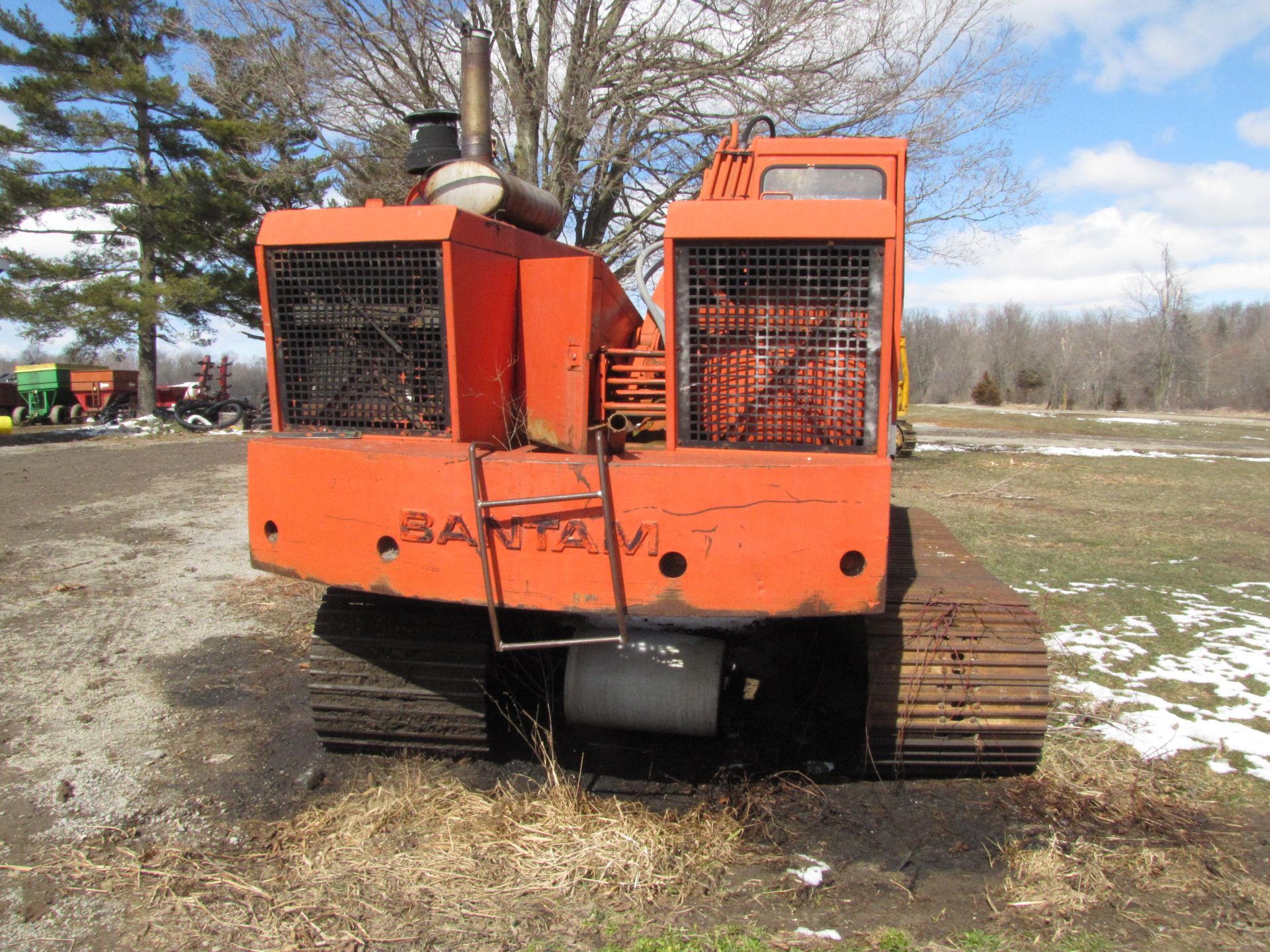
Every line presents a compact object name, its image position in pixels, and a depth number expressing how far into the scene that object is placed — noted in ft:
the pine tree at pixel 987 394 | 208.23
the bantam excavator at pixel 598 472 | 9.49
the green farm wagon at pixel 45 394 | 84.94
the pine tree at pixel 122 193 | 72.79
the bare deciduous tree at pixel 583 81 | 43.01
